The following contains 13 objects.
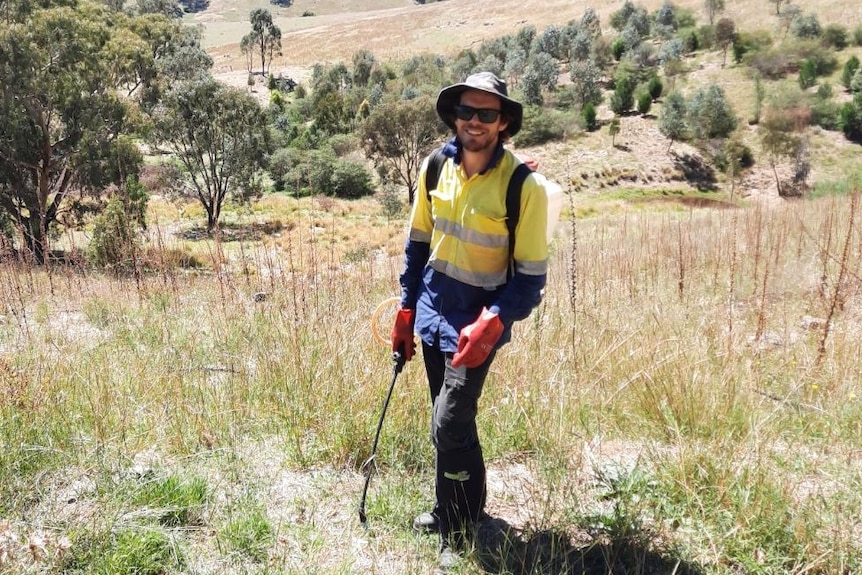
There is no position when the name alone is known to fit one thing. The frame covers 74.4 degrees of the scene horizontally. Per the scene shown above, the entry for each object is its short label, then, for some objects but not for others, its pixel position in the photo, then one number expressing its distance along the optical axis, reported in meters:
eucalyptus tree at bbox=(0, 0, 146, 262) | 15.54
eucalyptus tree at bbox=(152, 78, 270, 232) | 22.61
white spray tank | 2.03
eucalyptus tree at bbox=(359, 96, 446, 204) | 32.72
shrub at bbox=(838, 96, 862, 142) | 36.69
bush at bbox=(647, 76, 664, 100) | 43.53
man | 2.01
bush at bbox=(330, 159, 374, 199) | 35.41
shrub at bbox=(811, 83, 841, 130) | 37.97
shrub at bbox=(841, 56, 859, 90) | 40.56
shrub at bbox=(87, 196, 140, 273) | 12.10
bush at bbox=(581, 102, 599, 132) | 41.22
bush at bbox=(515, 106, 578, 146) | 40.56
